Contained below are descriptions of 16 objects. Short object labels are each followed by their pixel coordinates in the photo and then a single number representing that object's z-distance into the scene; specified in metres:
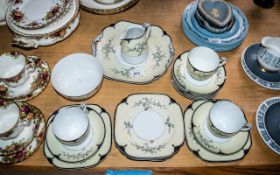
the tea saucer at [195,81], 0.86
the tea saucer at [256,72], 0.89
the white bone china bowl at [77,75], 0.87
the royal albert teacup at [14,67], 0.87
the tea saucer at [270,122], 0.79
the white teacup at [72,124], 0.76
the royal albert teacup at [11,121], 0.77
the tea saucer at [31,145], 0.77
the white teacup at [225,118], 0.77
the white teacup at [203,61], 0.86
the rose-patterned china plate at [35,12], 0.93
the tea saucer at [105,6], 0.99
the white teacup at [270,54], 0.86
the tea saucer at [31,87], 0.87
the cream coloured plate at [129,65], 0.90
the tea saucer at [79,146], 0.76
